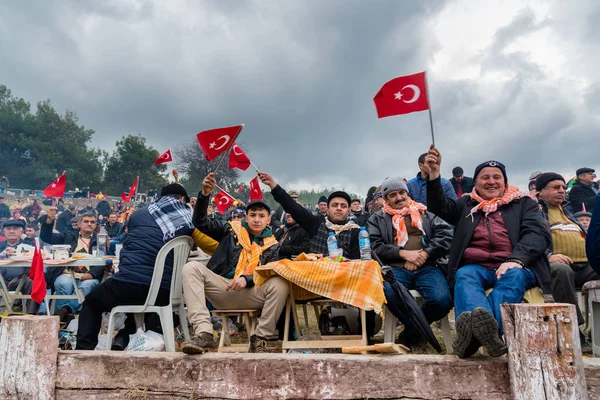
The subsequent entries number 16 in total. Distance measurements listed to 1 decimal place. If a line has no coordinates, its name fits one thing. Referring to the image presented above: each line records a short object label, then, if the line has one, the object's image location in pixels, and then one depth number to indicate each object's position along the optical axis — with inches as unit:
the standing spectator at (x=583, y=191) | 286.2
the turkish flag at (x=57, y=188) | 325.4
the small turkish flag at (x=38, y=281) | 151.8
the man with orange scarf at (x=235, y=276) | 137.4
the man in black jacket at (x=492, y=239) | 114.6
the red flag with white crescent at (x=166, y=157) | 365.7
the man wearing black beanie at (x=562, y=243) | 152.7
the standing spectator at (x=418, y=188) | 218.5
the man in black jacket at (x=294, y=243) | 172.4
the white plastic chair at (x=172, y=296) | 152.5
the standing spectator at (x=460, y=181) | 315.3
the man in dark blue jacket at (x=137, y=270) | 153.3
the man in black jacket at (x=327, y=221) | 166.4
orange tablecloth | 125.2
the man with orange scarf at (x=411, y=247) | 145.9
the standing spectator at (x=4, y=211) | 527.7
